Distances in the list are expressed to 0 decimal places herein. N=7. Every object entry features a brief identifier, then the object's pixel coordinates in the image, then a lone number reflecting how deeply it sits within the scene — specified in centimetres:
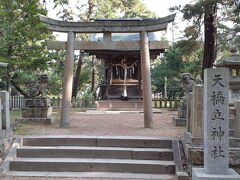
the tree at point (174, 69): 2286
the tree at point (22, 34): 1697
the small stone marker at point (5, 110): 820
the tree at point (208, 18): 1453
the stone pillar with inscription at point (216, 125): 551
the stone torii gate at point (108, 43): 1097
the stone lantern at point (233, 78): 1048
